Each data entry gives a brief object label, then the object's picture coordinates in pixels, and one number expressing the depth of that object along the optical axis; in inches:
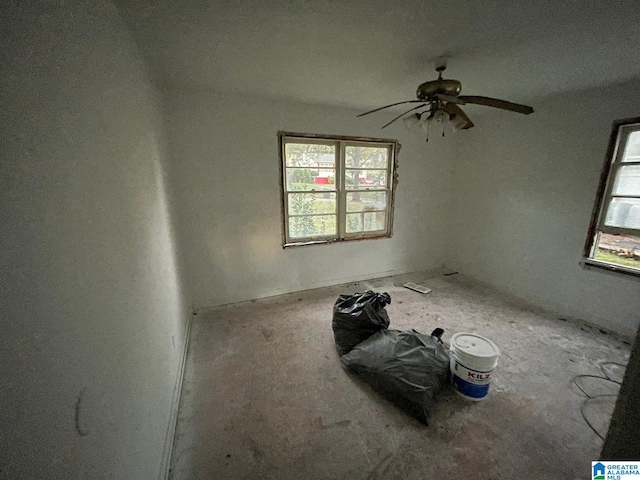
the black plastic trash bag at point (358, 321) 83.5
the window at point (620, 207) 92.9
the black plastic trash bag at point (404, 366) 63.9
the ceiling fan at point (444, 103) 69.4
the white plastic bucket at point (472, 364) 64.6
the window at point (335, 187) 123.2
